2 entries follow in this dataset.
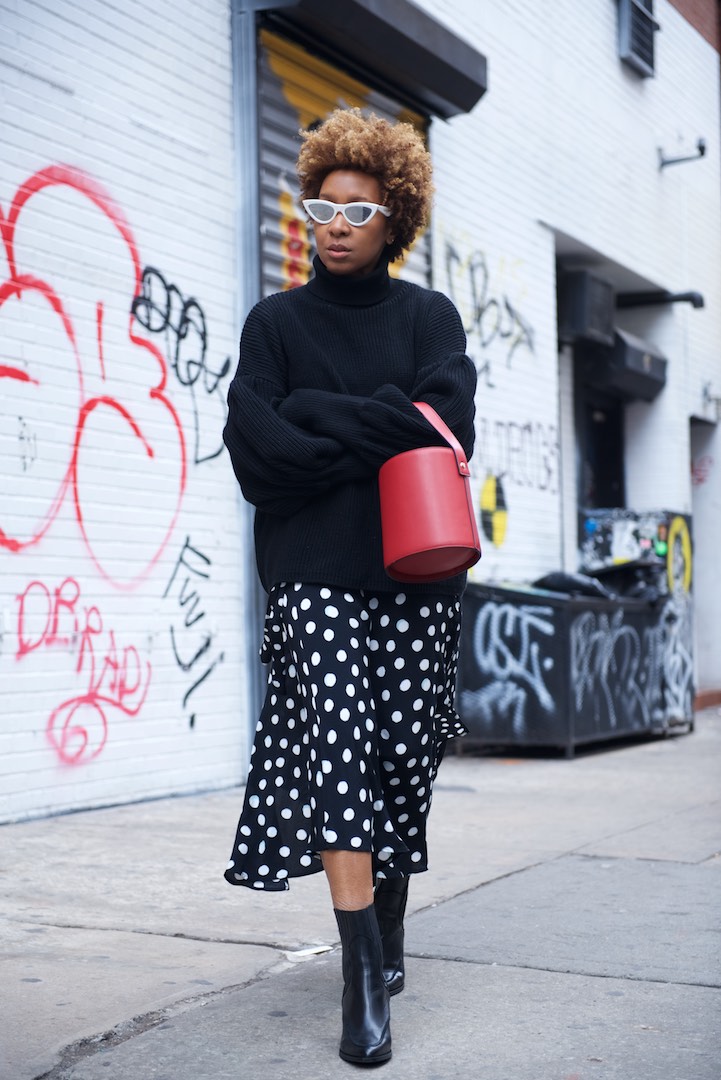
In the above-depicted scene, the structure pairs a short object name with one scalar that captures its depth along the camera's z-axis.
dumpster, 8.58
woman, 3.02
